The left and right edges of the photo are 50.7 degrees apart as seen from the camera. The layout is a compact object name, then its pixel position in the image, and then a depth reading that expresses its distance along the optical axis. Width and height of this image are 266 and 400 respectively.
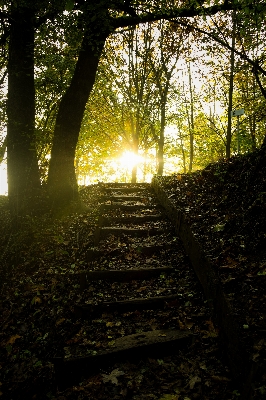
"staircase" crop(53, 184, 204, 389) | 3.27
